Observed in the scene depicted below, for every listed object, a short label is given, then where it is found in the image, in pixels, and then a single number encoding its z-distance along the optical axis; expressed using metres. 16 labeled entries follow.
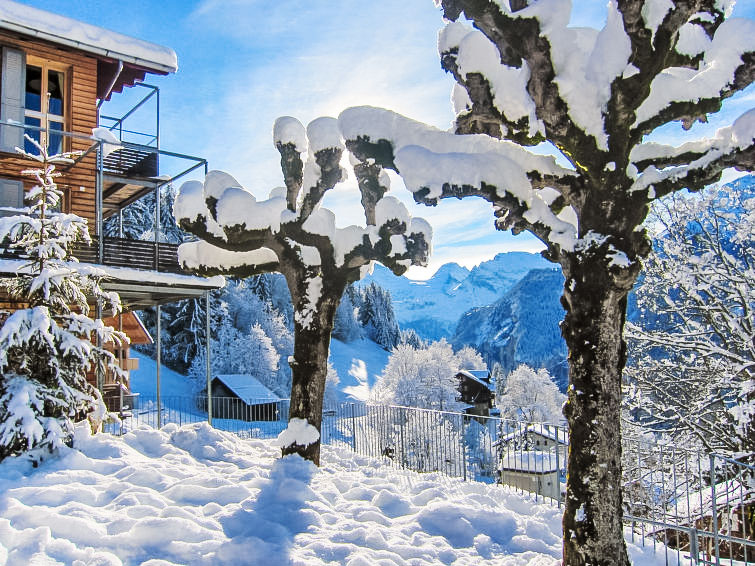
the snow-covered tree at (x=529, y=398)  59.04
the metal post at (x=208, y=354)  14.07
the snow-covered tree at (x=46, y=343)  8.66
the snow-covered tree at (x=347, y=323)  78.88
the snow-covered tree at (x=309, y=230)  9.77
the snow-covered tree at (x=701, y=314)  13.43
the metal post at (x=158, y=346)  15.45
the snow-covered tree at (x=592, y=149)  5.59
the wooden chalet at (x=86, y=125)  13.71
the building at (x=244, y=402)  33.62
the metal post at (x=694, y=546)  6.79
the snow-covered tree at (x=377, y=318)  89.00
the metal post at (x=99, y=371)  12.24
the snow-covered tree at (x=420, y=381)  42.59
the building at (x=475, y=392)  53.19
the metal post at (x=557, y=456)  9.03
